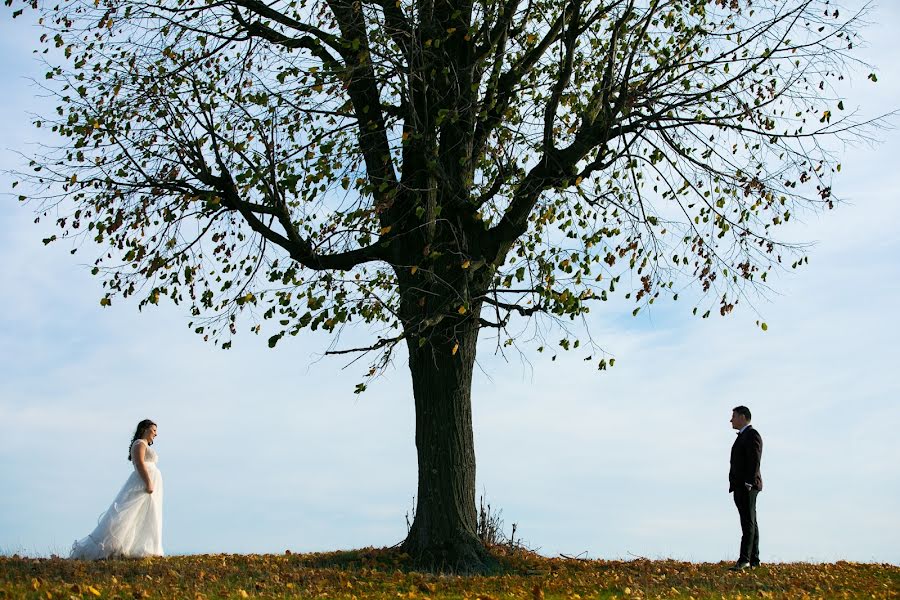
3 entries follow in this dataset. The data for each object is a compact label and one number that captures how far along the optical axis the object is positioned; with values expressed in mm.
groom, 13391
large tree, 12758
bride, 13180
